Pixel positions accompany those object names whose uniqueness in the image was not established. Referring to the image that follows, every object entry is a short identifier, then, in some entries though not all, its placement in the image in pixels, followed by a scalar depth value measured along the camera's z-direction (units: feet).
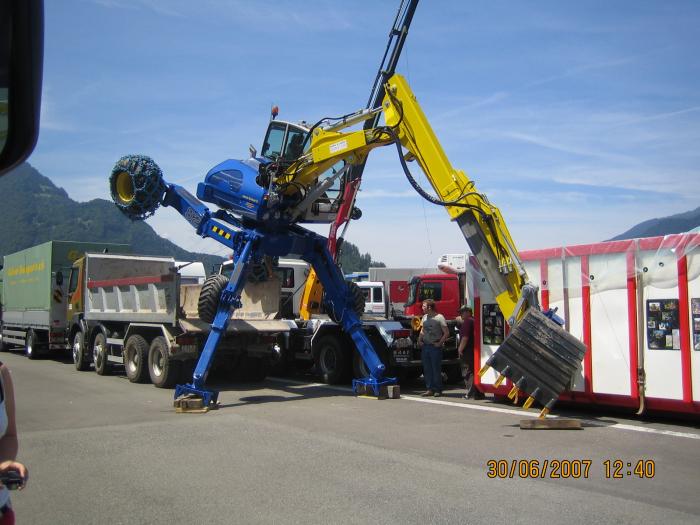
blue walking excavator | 32.07
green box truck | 67.46
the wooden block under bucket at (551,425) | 30.12
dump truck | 45.60
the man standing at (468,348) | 40.57
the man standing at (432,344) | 42.22
